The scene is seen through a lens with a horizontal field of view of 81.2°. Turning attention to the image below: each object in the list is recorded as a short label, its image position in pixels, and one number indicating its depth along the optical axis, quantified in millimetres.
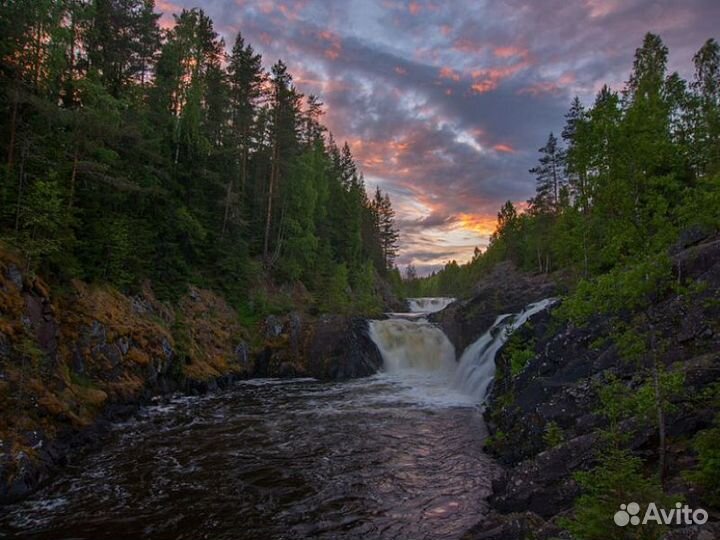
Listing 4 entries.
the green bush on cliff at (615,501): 4473
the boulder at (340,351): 28641
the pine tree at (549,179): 57594
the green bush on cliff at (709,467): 5164
